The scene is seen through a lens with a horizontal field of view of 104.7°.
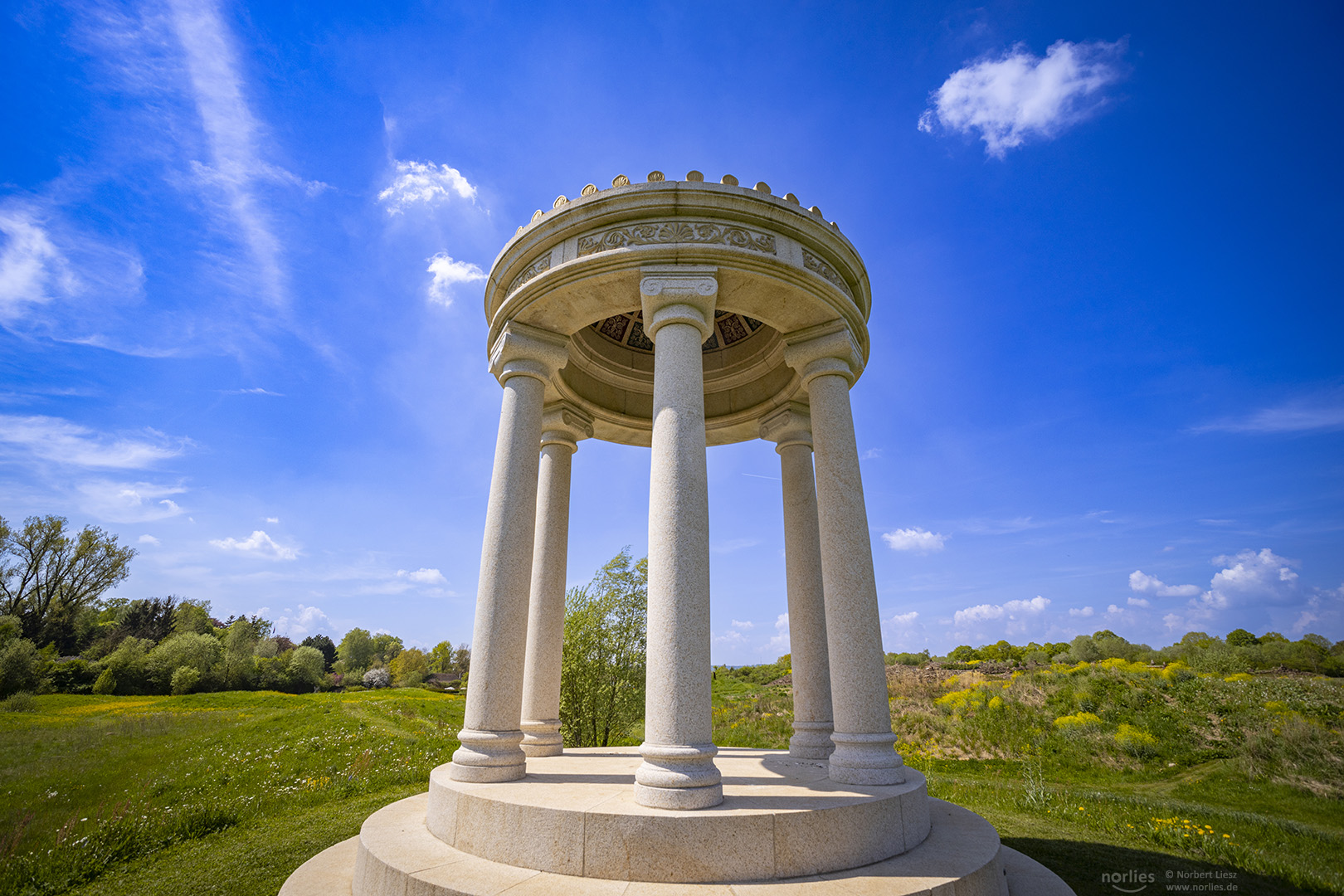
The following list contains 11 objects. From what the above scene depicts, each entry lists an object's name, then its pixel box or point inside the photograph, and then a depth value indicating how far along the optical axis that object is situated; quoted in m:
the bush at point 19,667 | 48.78
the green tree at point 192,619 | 90.81
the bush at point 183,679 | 65.88
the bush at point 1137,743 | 36.84
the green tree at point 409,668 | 126.56
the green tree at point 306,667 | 91.06
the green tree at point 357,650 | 167.12
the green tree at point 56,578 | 62.62
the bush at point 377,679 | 119.88
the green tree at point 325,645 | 143.35
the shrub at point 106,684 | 59.12
